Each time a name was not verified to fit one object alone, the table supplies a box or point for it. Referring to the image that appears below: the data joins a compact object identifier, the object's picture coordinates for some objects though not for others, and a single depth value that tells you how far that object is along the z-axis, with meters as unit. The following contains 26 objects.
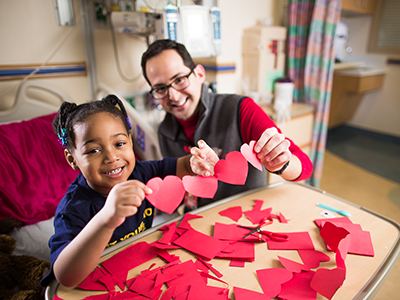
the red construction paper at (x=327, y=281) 0.67
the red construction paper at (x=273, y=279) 0.69
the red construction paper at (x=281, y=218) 0.97
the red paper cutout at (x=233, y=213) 1.00
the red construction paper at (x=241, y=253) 0.80
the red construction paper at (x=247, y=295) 0.67
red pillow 1.40
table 0.72
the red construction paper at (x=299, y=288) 0.67
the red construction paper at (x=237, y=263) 0.78
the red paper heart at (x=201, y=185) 0.74
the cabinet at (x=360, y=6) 3.24
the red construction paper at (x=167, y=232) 0.88
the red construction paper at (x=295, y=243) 0.84
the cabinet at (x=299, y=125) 2.37
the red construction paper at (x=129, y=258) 0.77
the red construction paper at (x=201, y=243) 0.82
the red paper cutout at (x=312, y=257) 0.78
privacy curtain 2.44
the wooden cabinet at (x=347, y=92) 3.80
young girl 0.60
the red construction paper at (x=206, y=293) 0.68
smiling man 1.21
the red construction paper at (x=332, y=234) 0.82
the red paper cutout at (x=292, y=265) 0.75
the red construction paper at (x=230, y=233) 0.88
